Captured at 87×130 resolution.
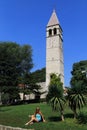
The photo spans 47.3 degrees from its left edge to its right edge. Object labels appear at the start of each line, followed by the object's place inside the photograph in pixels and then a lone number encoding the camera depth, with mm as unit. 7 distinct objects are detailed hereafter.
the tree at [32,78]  20577
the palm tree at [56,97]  6387
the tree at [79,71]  23947
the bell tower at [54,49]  24712
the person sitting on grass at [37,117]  5913
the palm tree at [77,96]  6369
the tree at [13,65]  19900
